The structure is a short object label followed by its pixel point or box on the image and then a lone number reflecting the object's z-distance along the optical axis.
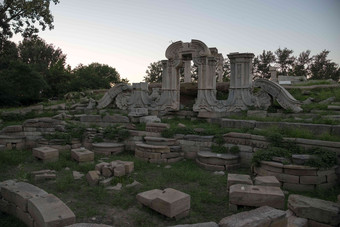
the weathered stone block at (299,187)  5.26
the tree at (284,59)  30.91
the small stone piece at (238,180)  5.04
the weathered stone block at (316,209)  3.72
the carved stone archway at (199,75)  9.68
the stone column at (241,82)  9.16
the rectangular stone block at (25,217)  4.00
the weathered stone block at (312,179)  5.23
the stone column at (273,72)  19.42
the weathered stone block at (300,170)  5.23
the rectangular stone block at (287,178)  5.34
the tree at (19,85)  18.98
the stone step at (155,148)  7.54
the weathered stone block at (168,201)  4.05
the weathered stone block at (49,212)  3.52
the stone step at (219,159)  6.77
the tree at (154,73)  32.88
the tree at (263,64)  30.68
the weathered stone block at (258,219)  3.23
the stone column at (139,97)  10.84
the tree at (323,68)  26.97
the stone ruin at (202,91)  8.84
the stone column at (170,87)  10.46
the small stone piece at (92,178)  5.69
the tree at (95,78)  28.23
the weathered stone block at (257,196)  4.26
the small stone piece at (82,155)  7.36
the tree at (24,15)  15.04
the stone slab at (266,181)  4.79
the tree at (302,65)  29.08
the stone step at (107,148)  8.53
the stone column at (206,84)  9.66
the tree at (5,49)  18.26
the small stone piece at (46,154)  7.49
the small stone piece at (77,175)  6.18
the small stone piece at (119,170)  6.06
